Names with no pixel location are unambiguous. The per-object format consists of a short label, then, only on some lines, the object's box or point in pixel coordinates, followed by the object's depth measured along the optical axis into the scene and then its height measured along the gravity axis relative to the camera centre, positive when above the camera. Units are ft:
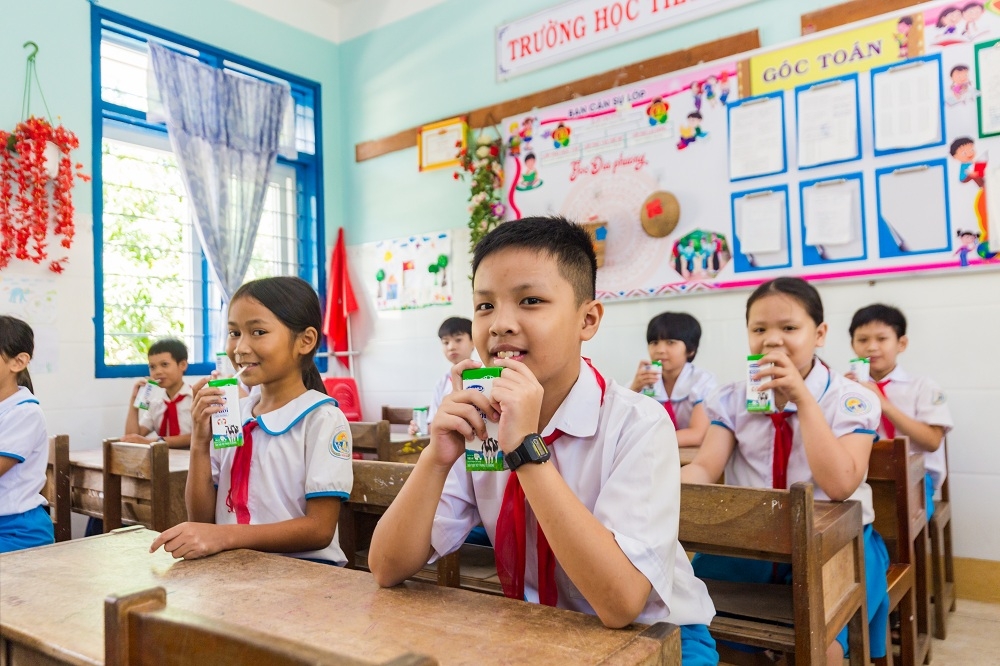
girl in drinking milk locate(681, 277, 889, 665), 5.48 -0.74
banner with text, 12.92 +5.88
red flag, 17.62 +1.01
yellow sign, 10.60 +4.26
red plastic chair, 16.52 -1.09
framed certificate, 15.71 +4.39
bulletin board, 10.18 +2.81
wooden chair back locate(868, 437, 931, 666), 6.42 -1.66
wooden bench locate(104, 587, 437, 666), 1.60 -0.70
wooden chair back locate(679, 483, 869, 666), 4.06 -1.29
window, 14.01 +2.46
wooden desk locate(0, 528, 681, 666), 2.57 -1.09
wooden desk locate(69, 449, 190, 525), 7.25 -1.52
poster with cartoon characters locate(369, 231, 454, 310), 15.97 +1.62
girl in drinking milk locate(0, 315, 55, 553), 7.22 -1.06
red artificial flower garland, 12.23 +2.74
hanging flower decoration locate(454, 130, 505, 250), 14.92 +3.19
